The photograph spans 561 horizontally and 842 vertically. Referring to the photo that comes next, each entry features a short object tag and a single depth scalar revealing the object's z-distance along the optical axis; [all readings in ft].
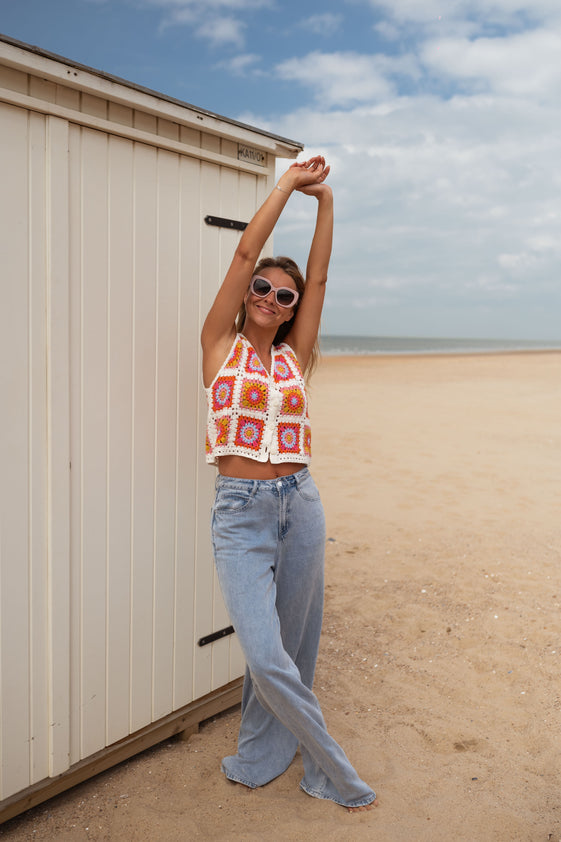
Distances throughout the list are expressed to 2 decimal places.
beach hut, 8.48
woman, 8.68
